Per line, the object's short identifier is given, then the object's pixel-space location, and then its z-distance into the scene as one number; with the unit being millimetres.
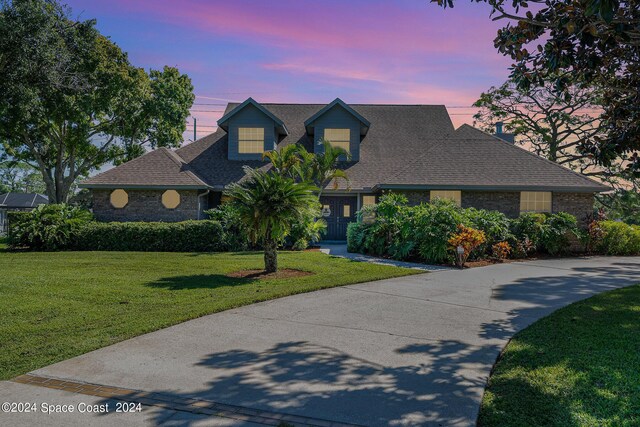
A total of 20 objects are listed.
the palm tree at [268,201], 10578
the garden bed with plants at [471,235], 14078
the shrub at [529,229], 16406
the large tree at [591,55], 5672
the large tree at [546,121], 30562
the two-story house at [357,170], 19281
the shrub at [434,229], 13960
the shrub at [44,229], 17266
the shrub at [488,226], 15047
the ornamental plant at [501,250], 14953
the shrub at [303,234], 17719
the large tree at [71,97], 21406
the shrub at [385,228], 15537
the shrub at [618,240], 17766
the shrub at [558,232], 16734
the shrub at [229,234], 17562
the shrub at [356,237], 17047
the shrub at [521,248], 15844
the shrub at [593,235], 17688
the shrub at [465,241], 13594
